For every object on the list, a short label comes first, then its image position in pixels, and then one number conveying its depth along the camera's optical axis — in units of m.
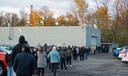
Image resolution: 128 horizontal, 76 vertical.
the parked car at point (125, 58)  15.40
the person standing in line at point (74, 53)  20.15
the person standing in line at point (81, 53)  21.18
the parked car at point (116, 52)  25.37
